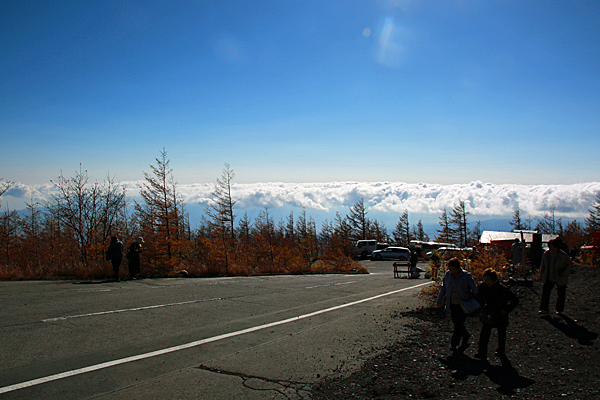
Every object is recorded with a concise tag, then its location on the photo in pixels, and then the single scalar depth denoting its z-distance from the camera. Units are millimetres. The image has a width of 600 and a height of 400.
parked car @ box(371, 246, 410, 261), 49781
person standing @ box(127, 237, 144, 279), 15656
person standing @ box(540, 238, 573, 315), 8188
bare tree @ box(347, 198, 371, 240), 72750
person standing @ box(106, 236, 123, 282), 14625
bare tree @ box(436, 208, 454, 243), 62419
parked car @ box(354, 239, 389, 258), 53750
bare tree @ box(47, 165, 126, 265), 22609
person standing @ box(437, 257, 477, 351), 6234
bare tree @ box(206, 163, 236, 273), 29673
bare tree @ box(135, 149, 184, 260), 19469
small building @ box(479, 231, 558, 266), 15617
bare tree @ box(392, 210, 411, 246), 78062
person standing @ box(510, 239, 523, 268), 15870
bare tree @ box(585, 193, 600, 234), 57109
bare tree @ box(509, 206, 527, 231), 80950
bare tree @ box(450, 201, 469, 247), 66562
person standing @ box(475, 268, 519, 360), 5734
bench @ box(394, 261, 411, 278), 24492
